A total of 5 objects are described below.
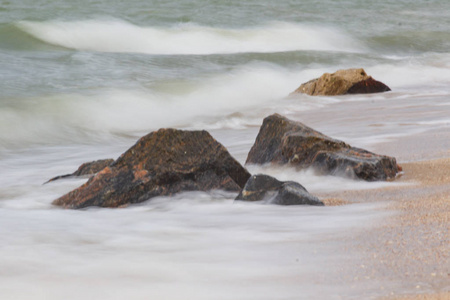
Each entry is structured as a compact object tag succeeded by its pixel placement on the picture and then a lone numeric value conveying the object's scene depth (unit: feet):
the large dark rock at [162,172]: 22.08
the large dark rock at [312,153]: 23.29
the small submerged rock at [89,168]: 26.91
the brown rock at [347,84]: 54.85
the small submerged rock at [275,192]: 19.99
